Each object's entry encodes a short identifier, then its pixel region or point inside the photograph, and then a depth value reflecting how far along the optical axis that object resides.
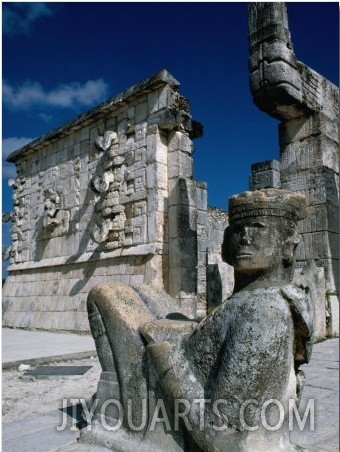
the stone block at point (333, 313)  7.57
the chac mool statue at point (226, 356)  2.09
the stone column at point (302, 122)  7.14
